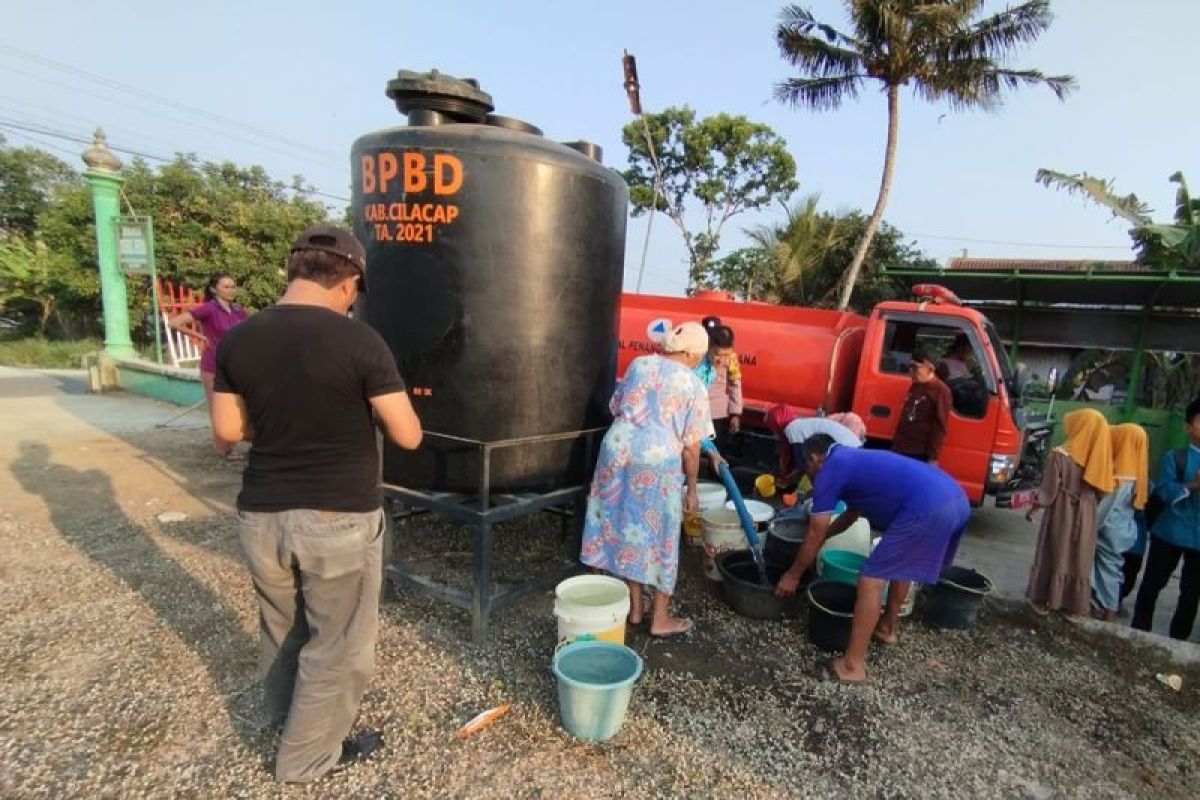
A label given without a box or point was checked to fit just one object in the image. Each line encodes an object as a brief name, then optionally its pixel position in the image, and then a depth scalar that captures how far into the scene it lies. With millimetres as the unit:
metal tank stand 3162
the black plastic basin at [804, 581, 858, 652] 3385
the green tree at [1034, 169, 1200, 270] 9555
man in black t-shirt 2035
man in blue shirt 3100
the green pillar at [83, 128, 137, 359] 9609
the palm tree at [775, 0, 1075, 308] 11156
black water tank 3061
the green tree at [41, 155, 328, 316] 16391
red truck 5559
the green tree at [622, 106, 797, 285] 18984
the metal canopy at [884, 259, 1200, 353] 8438
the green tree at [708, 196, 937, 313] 15086
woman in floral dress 3229
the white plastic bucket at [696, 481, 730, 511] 4629
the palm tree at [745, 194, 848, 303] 15406
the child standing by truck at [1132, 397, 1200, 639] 3734
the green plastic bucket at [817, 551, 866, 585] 3861
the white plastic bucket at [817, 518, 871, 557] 4098
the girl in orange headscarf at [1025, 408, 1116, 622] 3920
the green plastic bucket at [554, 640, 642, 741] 2520
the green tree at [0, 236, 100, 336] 16625
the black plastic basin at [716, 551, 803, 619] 3758
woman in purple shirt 5766
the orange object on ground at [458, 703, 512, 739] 2637
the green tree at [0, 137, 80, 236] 23766
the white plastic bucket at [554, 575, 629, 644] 2918
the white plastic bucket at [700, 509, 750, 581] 4238
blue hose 3916
